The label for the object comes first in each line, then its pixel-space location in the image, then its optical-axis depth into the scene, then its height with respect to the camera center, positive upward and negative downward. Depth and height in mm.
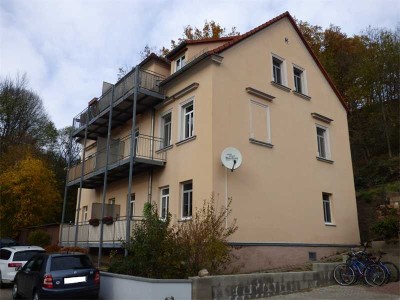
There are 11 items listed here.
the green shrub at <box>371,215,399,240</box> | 14192 +881
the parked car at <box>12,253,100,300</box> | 8961 -662
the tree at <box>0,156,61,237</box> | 26109 +3738
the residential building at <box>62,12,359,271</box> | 13406 +4292
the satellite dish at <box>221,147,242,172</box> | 12580 +3061
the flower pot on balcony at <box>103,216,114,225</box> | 15445 +1230
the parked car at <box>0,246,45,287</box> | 12804 -295
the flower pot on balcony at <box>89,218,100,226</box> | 16781 +1252
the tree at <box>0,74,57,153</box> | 37719 +13527
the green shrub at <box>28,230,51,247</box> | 23477 +709
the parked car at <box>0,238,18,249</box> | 22000 +488
